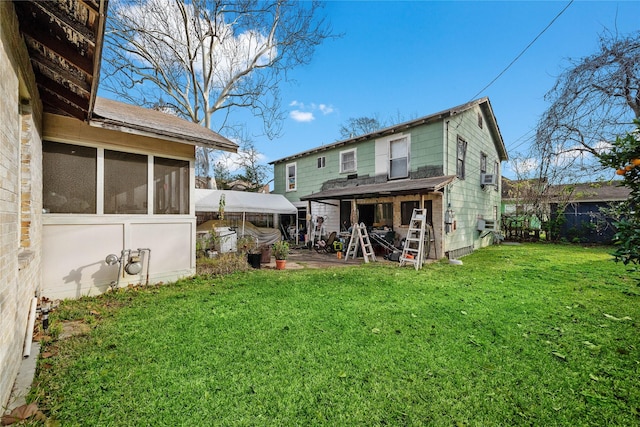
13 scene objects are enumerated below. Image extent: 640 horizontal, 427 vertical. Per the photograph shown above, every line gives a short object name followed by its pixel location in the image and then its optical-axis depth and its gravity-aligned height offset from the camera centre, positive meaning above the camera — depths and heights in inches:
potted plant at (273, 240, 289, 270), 309.3 -50.4
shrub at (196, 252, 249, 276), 272.7 -58.0
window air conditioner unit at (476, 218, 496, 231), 486.6 -20.3
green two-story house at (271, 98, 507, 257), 380.2 +64.6
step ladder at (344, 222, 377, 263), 359.9 -43.6
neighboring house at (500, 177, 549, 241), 619.5 -4.4
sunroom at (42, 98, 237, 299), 185.0 +9.7
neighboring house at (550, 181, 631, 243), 572.1 -3.5
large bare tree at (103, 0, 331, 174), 514.9 +344.4
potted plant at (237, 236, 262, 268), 311.1 -49.1
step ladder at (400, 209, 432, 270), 309.3 -43.4
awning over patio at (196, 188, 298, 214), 457.4 +19.1
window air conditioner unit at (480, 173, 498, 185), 487.8 +64.0
